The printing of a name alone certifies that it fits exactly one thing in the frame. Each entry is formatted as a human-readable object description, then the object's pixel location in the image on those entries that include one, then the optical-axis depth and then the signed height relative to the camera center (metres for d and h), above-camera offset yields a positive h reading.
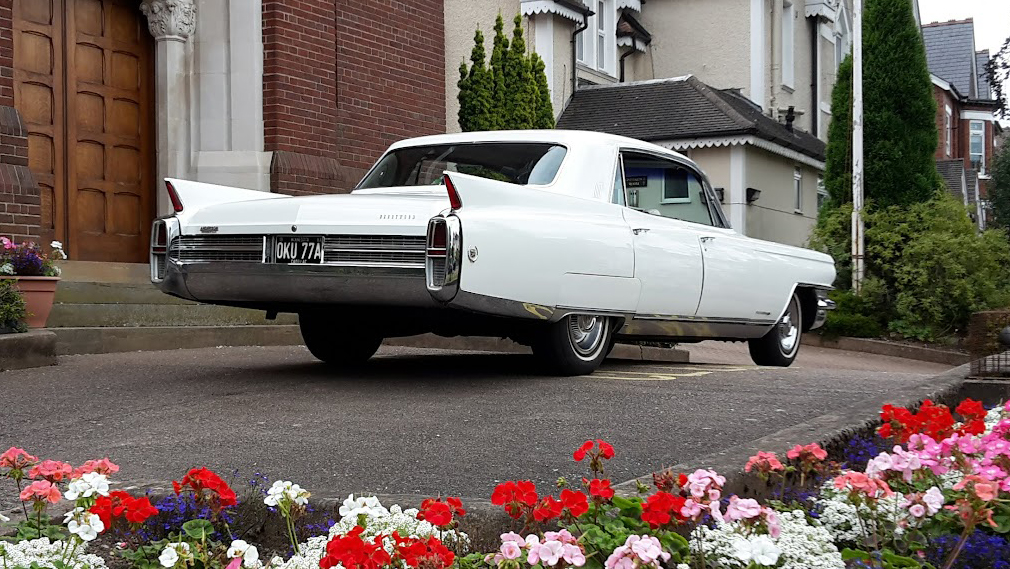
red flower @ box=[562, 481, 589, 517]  2.29 -0.43
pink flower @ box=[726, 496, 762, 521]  2.28 -0.44
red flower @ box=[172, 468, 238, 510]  2.56 -0.45
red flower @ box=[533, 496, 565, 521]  2.31 -0.45
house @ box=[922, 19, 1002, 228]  49.28 +8.64
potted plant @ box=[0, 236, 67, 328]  8.12 +0.11
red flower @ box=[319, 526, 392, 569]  1.95 -0.46
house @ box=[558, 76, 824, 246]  24.58 +3.41
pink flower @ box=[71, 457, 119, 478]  2.58 -0.40
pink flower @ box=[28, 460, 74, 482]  2.57 -0.41
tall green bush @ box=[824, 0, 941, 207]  20.22 +3.17
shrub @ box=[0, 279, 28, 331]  7.62 -0.10
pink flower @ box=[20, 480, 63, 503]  2.45 -0.43
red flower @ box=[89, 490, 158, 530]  2.35 -0.46
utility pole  18.81 +2.88
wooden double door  10.97 +1.77
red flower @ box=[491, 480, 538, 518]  2.39 -0.44
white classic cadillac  5.86 +0.22
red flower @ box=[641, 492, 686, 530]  2.28 -0.44
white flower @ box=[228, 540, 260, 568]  2.19 -0.51
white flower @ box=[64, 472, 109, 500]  2.43 -0.42
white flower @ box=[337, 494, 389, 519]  2.42 -0.47
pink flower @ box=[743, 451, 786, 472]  2.79 -0.43
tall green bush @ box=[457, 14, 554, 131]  16.94 +3.05
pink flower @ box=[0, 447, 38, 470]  2.63 -0.40
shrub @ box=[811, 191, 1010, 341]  17.00 +0.27
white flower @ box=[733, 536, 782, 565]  2.11 -0.49
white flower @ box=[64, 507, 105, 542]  2.31 -0.48
